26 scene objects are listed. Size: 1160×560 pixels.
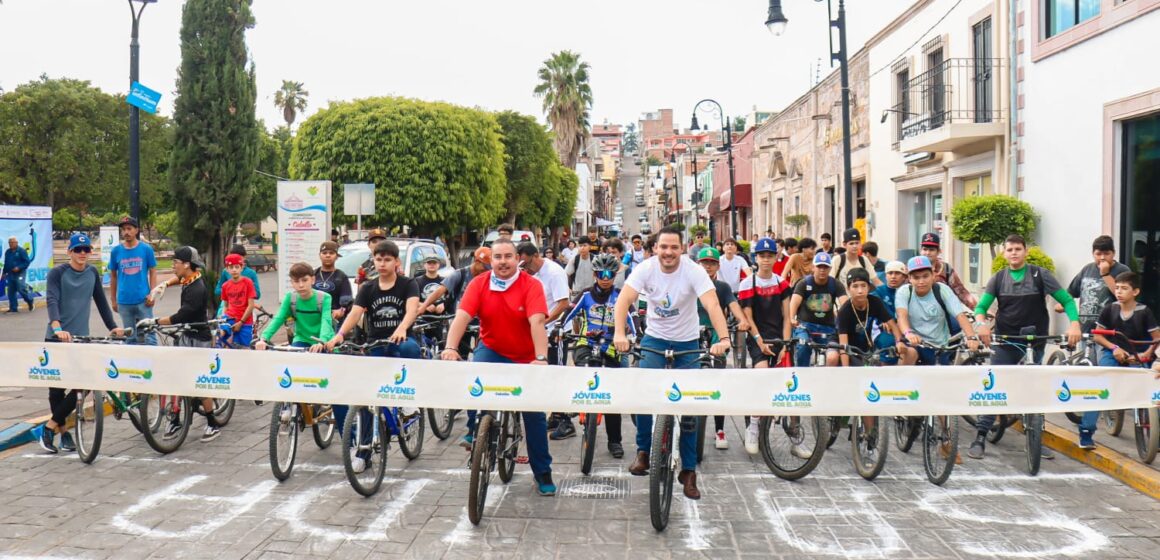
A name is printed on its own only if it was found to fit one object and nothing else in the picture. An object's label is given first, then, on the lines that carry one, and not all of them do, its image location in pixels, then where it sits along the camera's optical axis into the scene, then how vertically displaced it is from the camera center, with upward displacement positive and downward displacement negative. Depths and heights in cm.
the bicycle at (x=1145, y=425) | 682 -125
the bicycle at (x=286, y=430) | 673 -129
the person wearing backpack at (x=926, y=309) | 748 -39
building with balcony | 1497 +268
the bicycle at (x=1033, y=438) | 689 -135
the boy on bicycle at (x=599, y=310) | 822 -43
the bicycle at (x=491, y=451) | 570 -126
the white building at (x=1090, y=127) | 1134 +184
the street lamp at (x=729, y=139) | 3014 +435
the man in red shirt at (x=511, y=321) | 626 -39
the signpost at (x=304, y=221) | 1734 +88
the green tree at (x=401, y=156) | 3180 +393
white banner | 604 -85
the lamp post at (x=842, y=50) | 1526 +389
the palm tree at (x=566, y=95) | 6234 +1176
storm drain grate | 651 -165
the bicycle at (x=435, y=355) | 843 -92
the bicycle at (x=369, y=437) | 631 -126
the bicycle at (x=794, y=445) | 682 -141
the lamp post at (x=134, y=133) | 1327 +204
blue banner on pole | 1234 +232
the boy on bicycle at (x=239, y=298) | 977 -34
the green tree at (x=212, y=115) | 1903 +321
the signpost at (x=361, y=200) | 1926 +142
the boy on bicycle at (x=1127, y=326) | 728 -52
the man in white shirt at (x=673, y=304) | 634 -28
